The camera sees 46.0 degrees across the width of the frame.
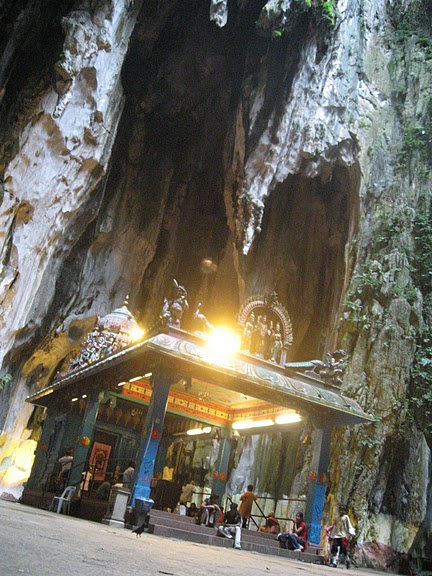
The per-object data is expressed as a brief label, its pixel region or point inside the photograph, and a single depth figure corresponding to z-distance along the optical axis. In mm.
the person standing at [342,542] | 10391
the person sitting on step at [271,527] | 11453
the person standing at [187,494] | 13374
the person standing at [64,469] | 11777
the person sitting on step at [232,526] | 9289
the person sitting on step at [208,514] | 10195
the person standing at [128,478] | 10852
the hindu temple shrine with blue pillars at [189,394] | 9680
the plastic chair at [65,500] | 10625
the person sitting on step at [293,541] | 10242
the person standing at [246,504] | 11523
